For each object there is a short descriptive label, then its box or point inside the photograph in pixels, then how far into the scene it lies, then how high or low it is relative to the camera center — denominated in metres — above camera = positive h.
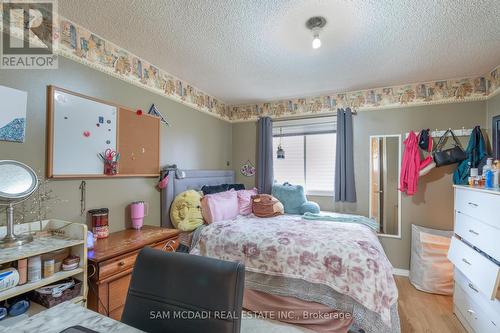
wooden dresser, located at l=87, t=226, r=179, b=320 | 1.62 -0.72
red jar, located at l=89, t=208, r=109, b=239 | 1.99 -0.44
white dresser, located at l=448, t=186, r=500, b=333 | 1.72 -0.73
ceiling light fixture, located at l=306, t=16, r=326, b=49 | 1.81 +1.12
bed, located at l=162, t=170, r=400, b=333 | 1.79 -0.85
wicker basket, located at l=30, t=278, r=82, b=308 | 1.43 -0.78
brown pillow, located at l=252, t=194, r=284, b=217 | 3.08 -0.48
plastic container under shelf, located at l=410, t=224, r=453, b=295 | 2.64 -1.07
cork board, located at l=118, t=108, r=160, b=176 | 2.32 +0.27
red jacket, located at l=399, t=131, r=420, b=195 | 3.00 +0.04
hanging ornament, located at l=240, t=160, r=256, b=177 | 4.09 +0.00
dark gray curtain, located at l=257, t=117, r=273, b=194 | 3.84 +0.24
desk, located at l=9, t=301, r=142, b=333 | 0.83 -0.56
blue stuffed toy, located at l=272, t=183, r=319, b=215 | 3.26 -0.43
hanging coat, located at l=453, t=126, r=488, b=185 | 2.74 +0.16
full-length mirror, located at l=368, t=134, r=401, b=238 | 3.23 -0.20
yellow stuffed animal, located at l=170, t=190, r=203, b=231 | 2.66 -0.49
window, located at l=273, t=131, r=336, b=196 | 3.64 +0.11
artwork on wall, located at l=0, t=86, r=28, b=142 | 1.52 +0.36
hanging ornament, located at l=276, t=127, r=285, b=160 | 3.87 +0.26
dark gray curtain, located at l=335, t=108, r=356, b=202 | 3.35 +0.13
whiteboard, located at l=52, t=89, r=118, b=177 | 1.82 +0.30
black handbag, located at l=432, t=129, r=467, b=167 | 2.81 +0.17
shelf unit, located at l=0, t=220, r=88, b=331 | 1.29 -0.46
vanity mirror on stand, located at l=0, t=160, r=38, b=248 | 1.41 -0.12
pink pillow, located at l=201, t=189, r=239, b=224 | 2.75 -0.45
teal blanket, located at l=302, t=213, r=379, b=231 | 2.75 -0.59
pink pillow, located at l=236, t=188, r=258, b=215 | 3.21 -0.45
